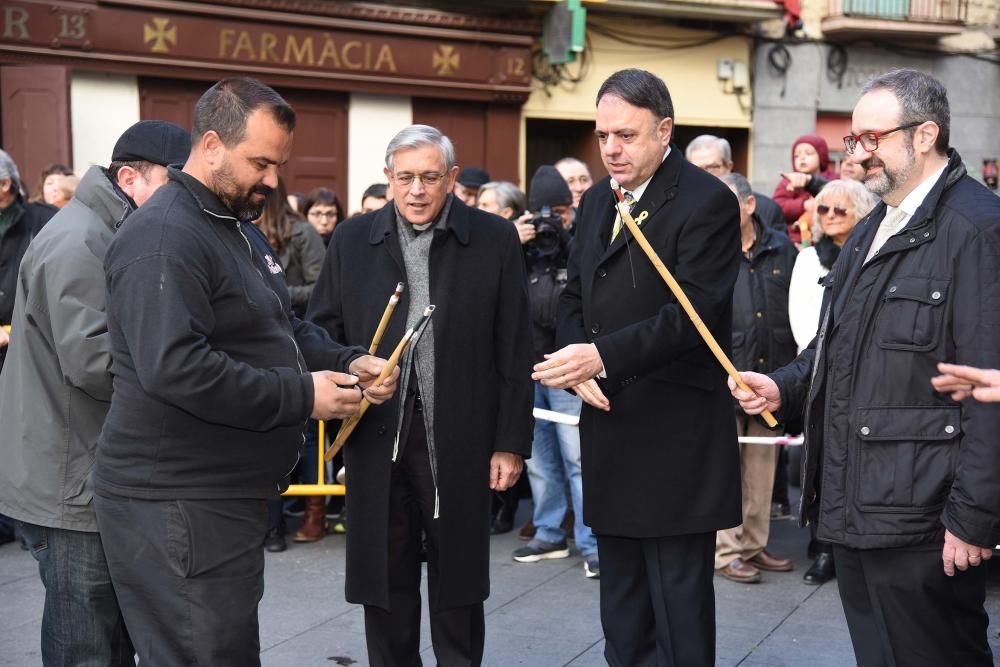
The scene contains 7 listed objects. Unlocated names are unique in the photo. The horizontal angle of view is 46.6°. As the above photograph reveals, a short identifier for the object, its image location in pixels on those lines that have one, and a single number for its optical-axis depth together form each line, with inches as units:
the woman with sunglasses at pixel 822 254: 241.6
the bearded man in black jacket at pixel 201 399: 117.1
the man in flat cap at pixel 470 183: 332.2
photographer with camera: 262.7
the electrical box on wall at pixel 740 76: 636.1
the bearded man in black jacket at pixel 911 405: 119.8
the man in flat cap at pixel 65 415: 140.3
